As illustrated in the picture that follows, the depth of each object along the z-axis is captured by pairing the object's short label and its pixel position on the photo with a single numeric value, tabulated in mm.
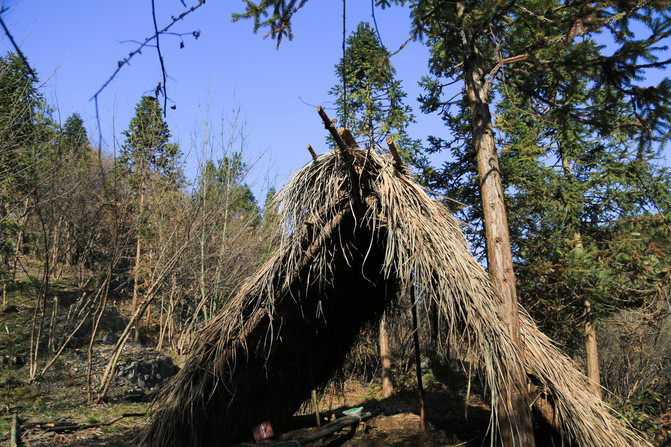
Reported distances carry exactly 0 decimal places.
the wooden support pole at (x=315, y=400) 5061
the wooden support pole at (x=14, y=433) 4887
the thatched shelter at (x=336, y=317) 3539
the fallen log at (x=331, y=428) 4832
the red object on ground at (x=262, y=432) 5137
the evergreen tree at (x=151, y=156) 9016
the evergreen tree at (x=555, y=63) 3842
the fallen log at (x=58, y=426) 5578
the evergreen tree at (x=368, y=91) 14383
